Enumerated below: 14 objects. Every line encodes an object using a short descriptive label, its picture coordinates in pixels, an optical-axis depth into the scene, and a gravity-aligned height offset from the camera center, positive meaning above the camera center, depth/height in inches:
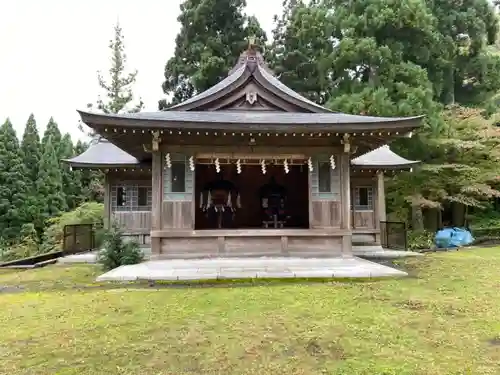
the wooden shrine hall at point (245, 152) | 362.9 +56.6
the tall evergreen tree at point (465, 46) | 770.8 +308.6
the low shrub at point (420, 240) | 651.8 -58.9
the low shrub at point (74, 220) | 723.4 -21.6
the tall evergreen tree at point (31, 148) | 1090.7 +167.7
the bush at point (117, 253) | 394.6 -44.2
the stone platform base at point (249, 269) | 322.7 -54.4
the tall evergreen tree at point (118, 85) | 1212.5 +381.3
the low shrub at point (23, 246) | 756.6 -79.6
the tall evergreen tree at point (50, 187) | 1027.9 +56.3
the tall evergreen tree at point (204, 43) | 912.9 +391.7
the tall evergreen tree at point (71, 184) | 1135.0 +69.5
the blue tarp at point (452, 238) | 636.7 -52.3
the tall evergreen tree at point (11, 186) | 992.9 +57.6
